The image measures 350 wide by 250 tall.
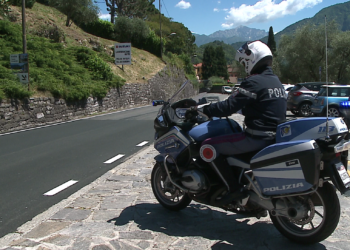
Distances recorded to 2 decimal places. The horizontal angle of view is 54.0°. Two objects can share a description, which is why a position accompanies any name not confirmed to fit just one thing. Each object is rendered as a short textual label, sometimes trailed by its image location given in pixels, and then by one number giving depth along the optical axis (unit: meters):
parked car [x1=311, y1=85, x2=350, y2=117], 14.12
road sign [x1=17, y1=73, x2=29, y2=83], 17.12
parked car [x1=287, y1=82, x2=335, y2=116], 17.67
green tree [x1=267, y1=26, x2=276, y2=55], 83.31
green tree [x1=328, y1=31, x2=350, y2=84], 38.72
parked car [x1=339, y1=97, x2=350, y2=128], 10.59
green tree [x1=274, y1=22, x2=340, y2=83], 41.12
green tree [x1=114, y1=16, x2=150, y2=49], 45.25
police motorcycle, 2.96
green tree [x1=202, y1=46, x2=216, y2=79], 107.88
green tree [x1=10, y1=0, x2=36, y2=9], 32.18
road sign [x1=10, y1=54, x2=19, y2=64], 17.20
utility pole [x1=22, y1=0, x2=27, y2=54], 17.11
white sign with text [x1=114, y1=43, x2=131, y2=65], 33.56
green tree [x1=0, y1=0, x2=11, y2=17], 27.19
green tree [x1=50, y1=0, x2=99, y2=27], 36.34
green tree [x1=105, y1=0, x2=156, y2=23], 54.11
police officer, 3.42
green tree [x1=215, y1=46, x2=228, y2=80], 108.31
